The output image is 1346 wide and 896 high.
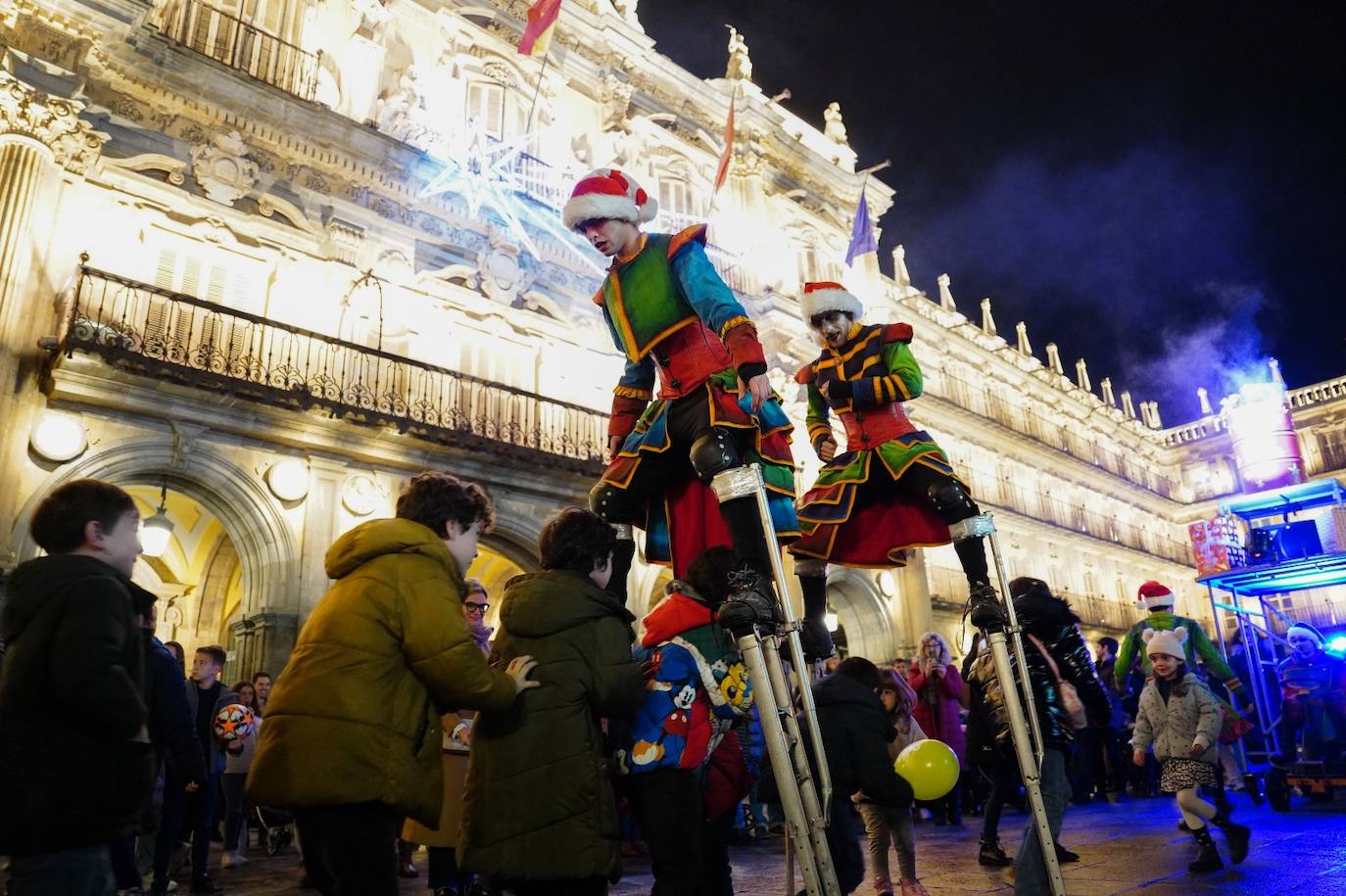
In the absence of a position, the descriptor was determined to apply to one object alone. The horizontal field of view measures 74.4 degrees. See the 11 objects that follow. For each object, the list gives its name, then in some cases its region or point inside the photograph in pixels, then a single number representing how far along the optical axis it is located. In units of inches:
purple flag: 737.6
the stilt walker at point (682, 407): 137.4
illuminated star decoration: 563.5
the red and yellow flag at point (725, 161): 646.5
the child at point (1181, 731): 205.0
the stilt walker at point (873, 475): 165.2
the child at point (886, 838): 177.5
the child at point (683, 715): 117.0
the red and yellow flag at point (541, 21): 546.5
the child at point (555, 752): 106.0
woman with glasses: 193.3
